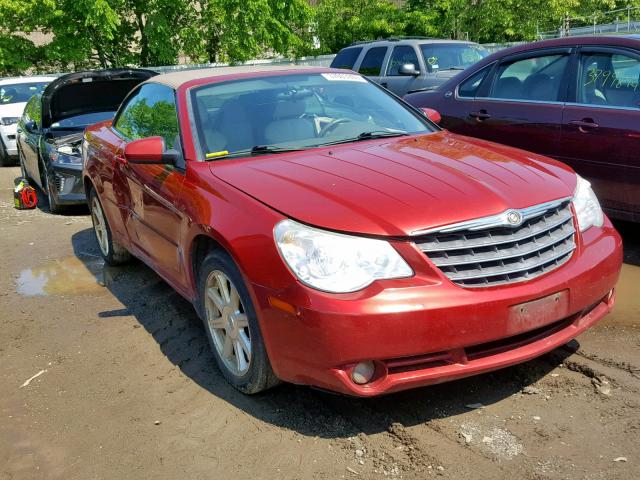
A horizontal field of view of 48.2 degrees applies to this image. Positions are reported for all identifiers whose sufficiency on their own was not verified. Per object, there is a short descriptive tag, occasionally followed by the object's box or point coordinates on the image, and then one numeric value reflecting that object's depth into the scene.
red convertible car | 3.01
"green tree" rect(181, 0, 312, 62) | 24.52
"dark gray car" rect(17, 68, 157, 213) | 8.40
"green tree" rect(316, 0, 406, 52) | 26.61
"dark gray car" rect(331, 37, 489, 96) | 11.60
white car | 14.00
